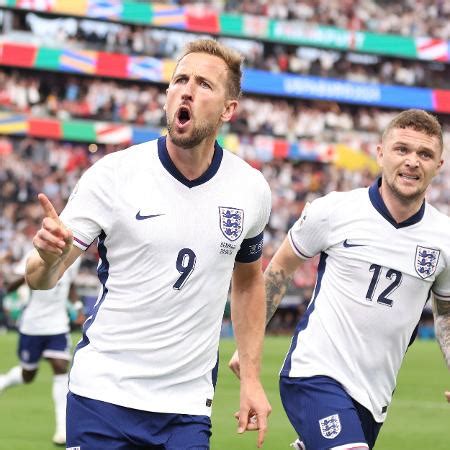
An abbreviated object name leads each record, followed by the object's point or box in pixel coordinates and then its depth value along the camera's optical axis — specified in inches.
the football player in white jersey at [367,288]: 222.8
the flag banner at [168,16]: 1577.3
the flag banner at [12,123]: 1362.0
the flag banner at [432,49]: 1781.5
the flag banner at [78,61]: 1491.1
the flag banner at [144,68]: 1551.4
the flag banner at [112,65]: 1529.3
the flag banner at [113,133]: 1451.8
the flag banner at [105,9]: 1535.4
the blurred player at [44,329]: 436.5
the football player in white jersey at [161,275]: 169.2
